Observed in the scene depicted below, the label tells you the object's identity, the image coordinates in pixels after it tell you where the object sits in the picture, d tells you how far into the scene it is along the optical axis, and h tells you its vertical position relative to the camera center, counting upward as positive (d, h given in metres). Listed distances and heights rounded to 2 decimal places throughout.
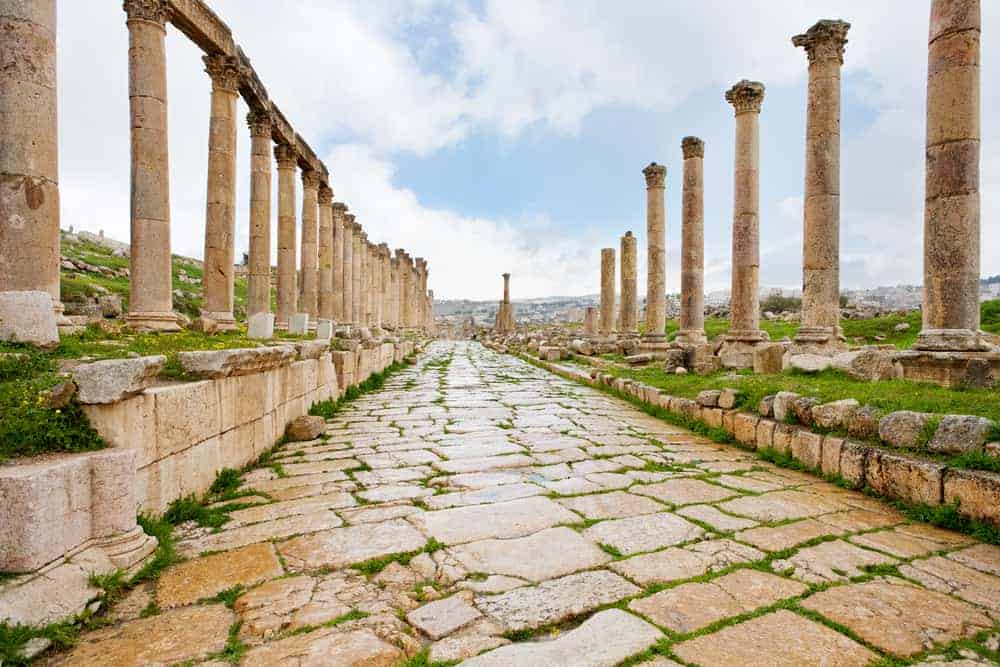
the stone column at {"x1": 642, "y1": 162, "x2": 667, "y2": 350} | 17.27 +3.00
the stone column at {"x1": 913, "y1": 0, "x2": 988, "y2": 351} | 7.40 +2.16
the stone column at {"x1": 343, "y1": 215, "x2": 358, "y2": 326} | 22.19 +2.41
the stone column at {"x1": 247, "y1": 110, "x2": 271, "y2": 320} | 12.48 +2.63
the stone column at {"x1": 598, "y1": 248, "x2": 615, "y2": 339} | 22.19 +1.47
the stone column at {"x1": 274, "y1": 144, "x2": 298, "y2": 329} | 14.15 +2.45
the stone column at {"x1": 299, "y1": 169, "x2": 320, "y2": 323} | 16.78 +2.61
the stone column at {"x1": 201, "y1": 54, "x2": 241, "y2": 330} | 10.64 +2.62
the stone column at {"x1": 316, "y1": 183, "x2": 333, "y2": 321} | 18.64 +2.67
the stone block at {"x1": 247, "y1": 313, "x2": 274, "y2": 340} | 9.40 +0.01
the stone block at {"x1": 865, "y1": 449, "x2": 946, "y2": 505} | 4.19 -1.19
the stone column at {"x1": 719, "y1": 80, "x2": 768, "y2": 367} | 12.73 +2.61
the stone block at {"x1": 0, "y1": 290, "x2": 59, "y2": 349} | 4.65 +0.07
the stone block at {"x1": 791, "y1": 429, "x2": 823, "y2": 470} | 5.44 -1.21
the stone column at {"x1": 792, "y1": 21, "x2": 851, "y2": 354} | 10.38 +2.51
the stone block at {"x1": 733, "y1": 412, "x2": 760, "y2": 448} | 6.55 -1.21
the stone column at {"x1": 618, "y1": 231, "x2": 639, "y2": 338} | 20.19 +1.51
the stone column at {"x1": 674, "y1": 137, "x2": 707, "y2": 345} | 15.48 +2.51
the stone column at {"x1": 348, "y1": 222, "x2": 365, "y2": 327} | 24.70 +1.98
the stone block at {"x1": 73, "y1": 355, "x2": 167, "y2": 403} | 3.38 -0.33
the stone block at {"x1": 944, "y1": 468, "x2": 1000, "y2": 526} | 3.78 -1.16
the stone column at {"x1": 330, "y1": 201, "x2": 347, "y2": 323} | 20.38 +2.51
